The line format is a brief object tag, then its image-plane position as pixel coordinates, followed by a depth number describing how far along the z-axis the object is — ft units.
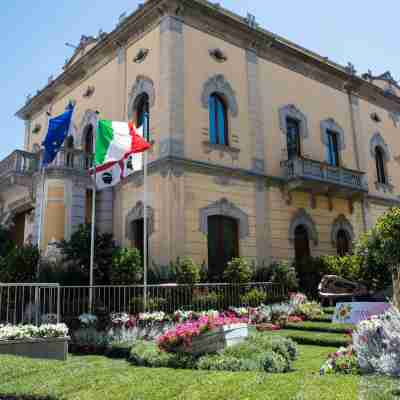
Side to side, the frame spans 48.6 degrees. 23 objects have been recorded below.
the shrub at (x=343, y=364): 21.81
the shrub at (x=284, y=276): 52.26
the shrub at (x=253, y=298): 48.25
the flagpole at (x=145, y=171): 41.50
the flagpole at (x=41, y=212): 51.19
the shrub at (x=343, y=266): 55.21
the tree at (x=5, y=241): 72.74
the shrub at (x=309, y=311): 45.83
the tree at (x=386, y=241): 43.14
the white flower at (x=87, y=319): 37.88
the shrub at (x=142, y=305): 41.52
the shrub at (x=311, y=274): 57.93
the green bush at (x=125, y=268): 43.91
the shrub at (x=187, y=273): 45.14
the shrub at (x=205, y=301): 44.80
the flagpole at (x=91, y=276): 39.55
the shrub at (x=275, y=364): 23.74
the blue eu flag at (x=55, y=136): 50.85
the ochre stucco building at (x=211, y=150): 54.80
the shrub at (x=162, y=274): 47.55
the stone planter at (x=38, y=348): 29.40
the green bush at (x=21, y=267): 48.62
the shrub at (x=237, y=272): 49.44
